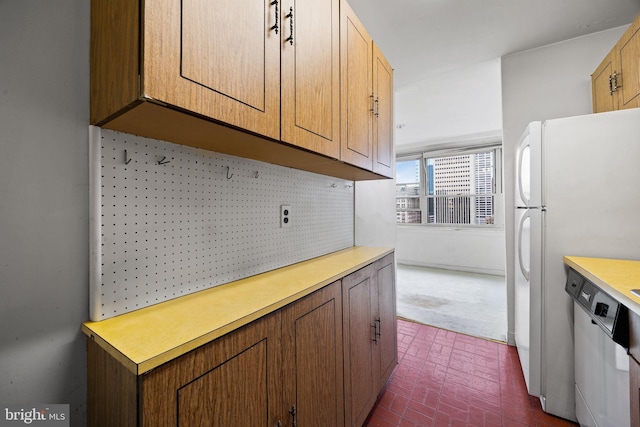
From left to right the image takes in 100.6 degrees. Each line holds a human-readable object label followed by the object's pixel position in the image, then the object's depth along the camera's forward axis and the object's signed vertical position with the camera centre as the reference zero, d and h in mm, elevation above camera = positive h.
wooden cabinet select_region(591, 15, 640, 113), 1659 +964
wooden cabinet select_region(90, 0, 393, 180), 656 +427
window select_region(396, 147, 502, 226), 5312 +557
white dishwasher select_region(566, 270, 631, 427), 988 -637
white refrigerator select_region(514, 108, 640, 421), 1475 -11
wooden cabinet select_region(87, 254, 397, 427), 613 -483
